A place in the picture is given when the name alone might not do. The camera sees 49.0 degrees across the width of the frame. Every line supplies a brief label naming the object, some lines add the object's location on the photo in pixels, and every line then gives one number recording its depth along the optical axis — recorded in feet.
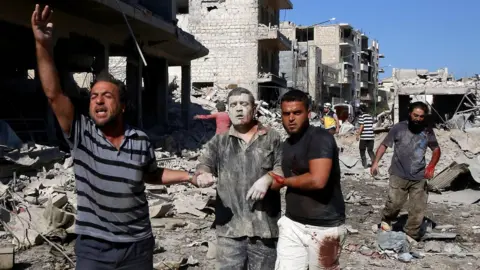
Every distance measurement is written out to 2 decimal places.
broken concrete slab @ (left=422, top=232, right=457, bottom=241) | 21.07
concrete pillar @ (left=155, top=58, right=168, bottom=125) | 60.64
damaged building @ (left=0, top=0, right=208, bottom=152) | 35.53
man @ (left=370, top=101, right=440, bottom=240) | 19.66
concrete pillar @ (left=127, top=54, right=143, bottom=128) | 50.34
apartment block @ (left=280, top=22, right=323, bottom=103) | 152.35
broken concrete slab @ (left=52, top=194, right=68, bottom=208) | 20.17
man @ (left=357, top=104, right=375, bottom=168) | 43.37
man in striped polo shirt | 8.45
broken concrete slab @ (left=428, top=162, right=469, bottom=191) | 32.78
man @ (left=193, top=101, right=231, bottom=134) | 32.58
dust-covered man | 10.70
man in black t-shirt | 10.70
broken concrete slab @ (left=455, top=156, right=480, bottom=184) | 32.30
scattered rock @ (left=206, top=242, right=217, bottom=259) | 17.83
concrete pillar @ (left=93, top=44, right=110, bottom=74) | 43.34
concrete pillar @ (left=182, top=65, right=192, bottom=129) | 67.33
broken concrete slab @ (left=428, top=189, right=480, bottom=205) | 31.04
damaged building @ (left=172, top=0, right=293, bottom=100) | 109.09
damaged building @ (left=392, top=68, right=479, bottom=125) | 82.38
